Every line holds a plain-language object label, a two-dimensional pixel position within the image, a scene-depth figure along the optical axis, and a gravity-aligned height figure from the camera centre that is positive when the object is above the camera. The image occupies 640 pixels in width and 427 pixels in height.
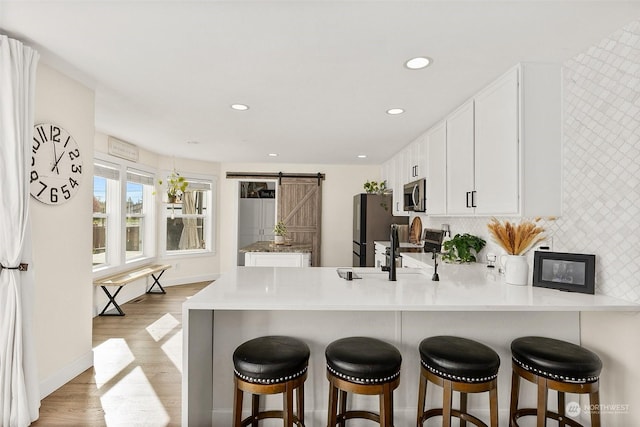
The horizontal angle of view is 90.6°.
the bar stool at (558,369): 1.47 -0.72
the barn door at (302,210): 6.19 +0.12
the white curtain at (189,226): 5.85 -0.22
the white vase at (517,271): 2.04 -0.34
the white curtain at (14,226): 1.80 -0.08
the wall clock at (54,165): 2.15 +0.34
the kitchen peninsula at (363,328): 1.88 -0.68
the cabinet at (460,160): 2.50 +0.49
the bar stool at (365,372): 1.48 -0.74
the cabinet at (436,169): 3.00 +0.49
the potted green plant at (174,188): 4.92 +0.41
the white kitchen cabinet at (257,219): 7.23 -0.09
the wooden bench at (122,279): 3.91 -0.85
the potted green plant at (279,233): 4.85 -0.28
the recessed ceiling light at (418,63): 1.96 +0.98
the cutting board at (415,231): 4.57 -0.19
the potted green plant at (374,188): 5.29 +0.50
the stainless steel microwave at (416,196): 3.48 +0.25
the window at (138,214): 4.86 -0.01
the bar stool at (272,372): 1.49 -0.75
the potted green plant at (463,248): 2.97 -0.28
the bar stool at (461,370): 1.49 -0.73
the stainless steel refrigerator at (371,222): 5.02 -0.09
